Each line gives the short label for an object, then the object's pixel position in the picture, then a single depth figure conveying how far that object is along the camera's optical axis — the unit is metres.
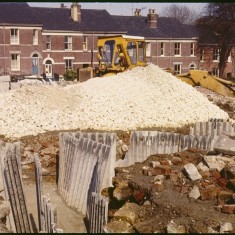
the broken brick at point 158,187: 9.02
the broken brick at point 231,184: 8.86
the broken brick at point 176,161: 10.71
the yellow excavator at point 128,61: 21.66
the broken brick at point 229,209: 7.89
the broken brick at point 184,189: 8.96
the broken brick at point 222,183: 9.07
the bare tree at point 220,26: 42.94
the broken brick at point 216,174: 9.45
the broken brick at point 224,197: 8.39
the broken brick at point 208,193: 8.59
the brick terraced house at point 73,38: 38.00
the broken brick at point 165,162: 10.59
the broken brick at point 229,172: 9.21
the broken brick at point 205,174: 9.45
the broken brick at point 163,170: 9.90
